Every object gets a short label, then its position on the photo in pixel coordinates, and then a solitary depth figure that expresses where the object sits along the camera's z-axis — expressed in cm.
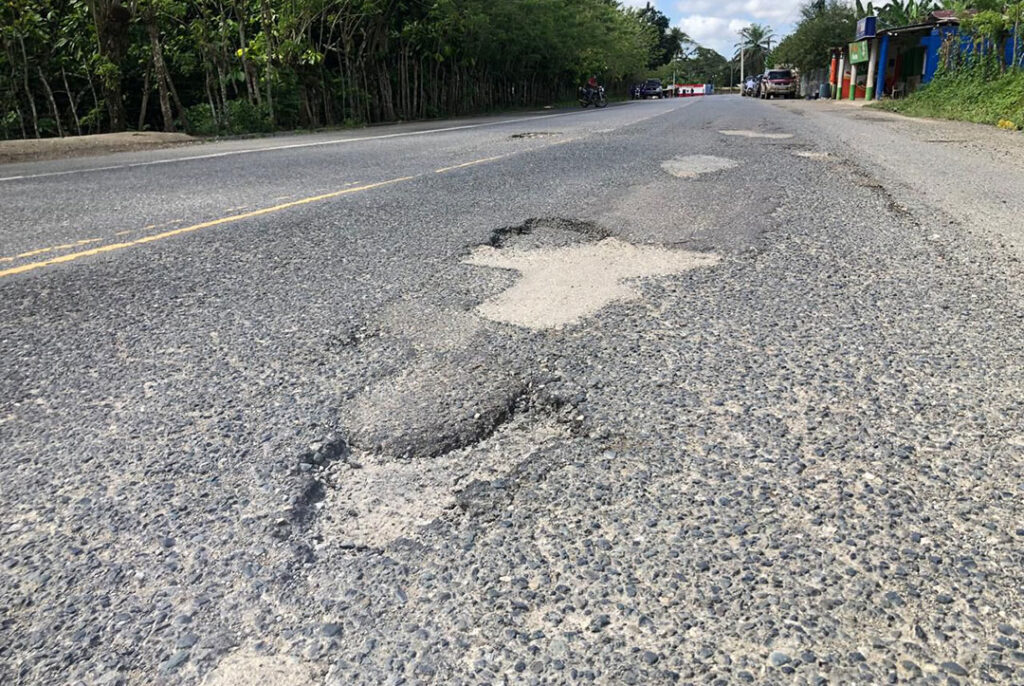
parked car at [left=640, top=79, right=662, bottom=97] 6538
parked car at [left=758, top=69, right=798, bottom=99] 4831
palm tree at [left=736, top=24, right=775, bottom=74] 12141
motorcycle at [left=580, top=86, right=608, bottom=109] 3598
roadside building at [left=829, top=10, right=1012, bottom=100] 3016
